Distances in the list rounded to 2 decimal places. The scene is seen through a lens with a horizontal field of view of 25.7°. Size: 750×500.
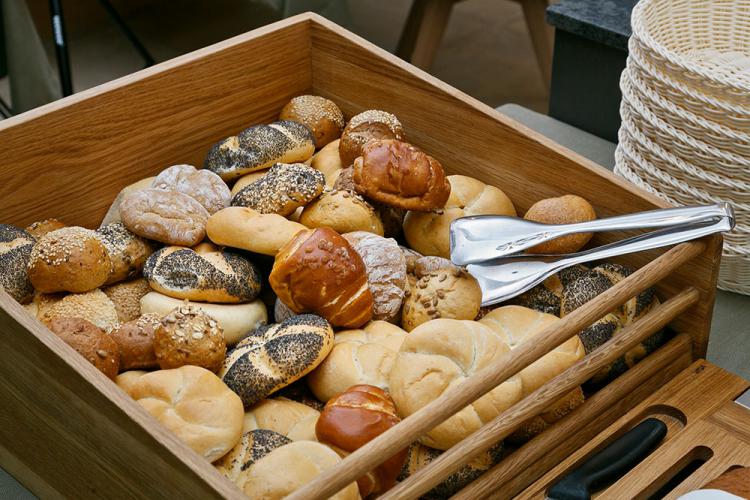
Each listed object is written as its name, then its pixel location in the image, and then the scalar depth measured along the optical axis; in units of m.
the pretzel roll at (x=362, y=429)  1.18
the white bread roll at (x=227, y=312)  1.31
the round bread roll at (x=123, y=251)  1.34
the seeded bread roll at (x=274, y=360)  1.24
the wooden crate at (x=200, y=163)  1.16
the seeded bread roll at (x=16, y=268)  1.32
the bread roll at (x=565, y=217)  1.35
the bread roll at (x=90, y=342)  1.22
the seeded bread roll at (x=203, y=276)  1.31
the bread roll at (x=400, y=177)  1.37
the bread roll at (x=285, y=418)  1.22
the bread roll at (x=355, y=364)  1.25
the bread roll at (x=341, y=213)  1.37
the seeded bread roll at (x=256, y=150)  1.45
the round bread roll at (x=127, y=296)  1.33
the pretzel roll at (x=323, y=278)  1.27
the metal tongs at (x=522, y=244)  1.29
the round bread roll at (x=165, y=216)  1.35
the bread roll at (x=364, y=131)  1.46
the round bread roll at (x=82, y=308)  1.30
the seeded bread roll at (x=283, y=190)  1.36
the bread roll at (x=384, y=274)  1.32
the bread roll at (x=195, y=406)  1.17
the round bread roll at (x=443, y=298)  1.30
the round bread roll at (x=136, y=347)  1.26
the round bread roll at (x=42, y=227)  1.39
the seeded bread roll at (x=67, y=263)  1.29
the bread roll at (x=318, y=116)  1.53
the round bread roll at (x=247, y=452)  1.18
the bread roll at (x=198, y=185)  1.40
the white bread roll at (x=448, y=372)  1.19
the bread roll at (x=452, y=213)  1.40
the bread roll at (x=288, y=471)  1.14
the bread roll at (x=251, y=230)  1.32
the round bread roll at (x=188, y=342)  1.24
